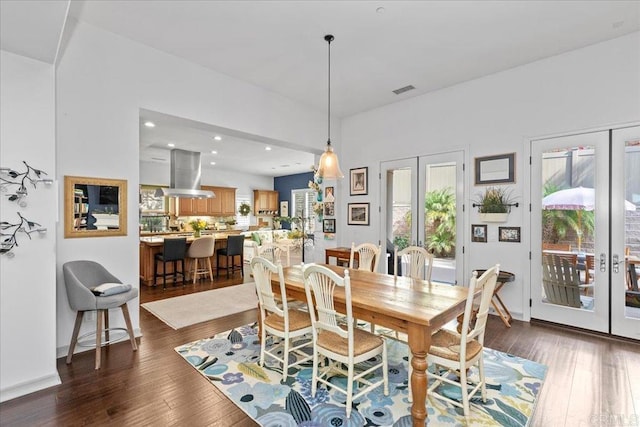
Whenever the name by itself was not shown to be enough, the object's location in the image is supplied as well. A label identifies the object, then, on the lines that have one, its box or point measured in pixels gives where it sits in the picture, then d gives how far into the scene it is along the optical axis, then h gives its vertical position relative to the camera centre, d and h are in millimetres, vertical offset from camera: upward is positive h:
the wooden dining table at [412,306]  1991 -689
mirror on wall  3080 +53
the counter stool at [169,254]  5926 -835
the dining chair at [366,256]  3996 -583
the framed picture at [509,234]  4113 -306
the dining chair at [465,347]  2059 -993
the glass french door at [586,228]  3414 -197
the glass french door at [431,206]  4641 +86
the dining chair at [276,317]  2594 -994
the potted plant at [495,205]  4145 +92
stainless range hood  7887 +962
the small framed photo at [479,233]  4367 -306
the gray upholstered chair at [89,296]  2803 -797
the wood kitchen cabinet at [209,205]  9758 +242
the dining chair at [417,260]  3547 -572
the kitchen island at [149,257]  6090 -915
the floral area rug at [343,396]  2105 -1426
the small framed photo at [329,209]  6145 +55
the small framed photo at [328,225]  6152 -280
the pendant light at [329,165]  3352 +511
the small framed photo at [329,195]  6148 +338
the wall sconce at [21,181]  2354 +248
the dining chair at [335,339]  2131 -997
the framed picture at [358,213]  5715 -35
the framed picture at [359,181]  5723 +580
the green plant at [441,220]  4695 -130
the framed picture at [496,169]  4152 +592
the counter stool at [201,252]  6281 -829
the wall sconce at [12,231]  2352 -151
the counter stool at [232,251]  6957 -921
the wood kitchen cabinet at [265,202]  12055 +389
